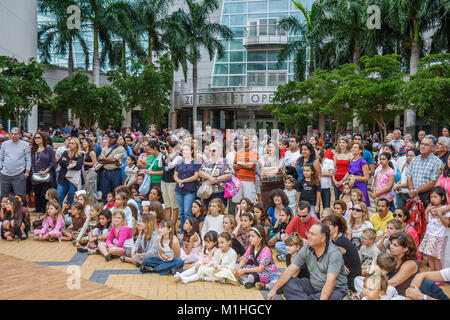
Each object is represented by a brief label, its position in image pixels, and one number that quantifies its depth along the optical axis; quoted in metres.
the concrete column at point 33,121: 24.89
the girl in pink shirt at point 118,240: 6.76
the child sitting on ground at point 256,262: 5.66
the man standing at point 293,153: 8.90
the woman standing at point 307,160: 7.80
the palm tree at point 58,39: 27.95
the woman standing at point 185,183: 7.95
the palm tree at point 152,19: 28.89
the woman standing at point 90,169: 9.70
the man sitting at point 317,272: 4.55
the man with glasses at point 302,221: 6.19
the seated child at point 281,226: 7.03
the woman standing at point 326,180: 8.44
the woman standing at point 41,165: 9.34
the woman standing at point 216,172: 7.85
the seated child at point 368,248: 5.91
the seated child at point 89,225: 7.43
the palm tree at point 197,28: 31.58
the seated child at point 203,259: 5.76
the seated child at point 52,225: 7.81
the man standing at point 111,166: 9.40
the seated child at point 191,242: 6.61
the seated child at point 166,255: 6.07
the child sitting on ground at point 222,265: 5.72
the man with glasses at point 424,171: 6.66
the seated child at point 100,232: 7.17
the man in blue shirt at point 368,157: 8.52
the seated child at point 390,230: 5.59
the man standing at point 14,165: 8.88
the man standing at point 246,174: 7.88
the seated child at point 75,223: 7.92
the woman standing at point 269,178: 8.11
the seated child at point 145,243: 6.37
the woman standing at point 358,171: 8.00
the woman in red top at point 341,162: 8.50
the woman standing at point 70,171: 9.27
